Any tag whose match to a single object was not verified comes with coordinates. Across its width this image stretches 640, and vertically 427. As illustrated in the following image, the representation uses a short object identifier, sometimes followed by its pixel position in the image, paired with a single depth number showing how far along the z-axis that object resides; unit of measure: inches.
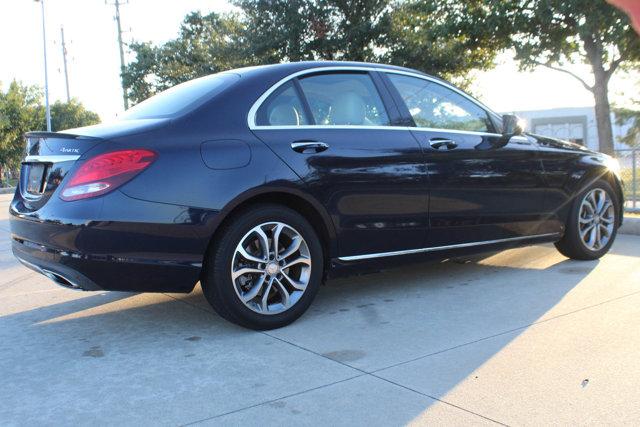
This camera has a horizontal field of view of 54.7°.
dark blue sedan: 136.6
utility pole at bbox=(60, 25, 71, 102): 2198.9
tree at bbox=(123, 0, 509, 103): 480.7
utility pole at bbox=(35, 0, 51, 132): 1412.4
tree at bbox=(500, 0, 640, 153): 403.2
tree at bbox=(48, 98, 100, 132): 1913.1
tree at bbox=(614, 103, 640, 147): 896.3
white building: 1283.7
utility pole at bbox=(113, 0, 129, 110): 1200.2
